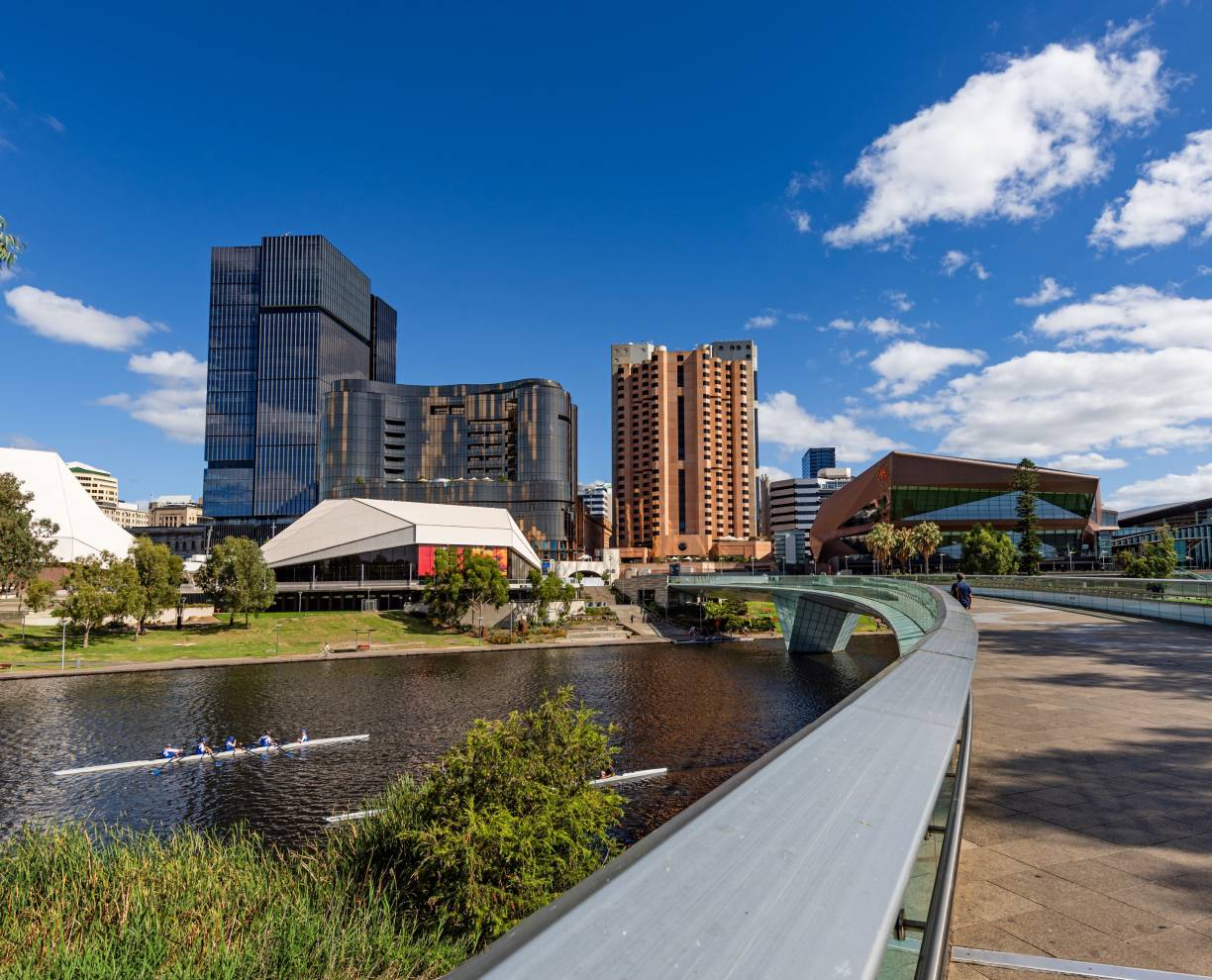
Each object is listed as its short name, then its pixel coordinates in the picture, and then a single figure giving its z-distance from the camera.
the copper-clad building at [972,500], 128.75
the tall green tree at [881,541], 107.12
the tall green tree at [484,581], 88.75
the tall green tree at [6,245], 14.05
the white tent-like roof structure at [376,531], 102.75
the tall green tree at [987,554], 94.06
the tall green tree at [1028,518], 104.31
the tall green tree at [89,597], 63.28
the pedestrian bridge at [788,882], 1.42
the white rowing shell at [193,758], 33.16
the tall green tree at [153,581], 69.56
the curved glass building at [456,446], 177.12
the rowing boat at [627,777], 29.75
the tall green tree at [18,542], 59.16
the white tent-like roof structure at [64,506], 99.25
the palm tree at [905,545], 109.19
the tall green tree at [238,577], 77.50
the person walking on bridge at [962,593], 26.06
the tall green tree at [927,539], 109.06
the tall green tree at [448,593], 88.94
